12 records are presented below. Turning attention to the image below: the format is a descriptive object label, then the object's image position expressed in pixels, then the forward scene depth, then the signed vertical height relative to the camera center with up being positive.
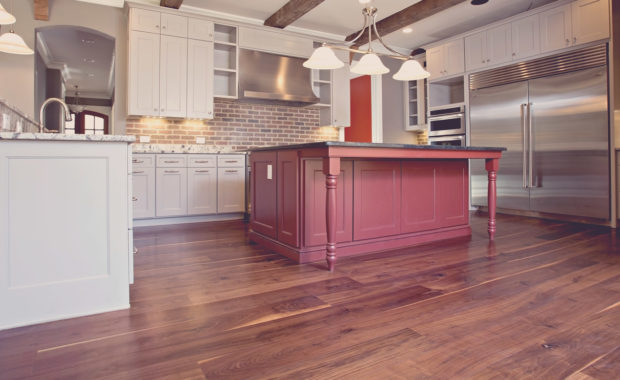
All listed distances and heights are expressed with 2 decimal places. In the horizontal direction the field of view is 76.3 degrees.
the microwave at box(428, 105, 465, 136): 5.73 +1.04
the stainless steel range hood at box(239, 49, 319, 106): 5.34 +1.57
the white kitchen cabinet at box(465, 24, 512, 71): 5.06 +1.90
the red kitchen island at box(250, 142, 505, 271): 2.77 -0.06
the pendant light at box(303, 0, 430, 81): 3.16 +1.06
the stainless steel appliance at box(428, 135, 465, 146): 5.75 +0.75
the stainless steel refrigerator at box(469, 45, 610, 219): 4.23 +0.71
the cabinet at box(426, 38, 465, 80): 5.69 +1.96
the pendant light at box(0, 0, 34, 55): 3.04 +1.15
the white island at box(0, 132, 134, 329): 1.66 -0.15
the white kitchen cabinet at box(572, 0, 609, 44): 4.14 +1.82
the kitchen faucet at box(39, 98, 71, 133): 2.17 +0.44
